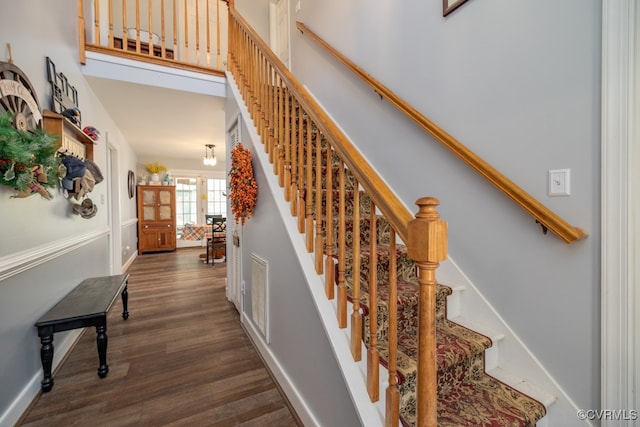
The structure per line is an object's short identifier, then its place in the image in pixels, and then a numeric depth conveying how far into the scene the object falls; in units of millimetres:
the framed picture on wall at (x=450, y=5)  1653
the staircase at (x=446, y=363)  1115
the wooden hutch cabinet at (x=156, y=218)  6215
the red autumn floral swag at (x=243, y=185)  2100
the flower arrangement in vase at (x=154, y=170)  6488
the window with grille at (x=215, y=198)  7551
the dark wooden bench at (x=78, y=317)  1656
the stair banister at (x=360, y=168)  833
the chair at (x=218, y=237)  5211
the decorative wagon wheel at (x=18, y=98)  1339
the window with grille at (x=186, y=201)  7172
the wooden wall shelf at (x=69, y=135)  1731
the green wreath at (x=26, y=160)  1149
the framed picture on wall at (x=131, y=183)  5320
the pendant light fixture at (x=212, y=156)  5474
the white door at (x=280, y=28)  3932
